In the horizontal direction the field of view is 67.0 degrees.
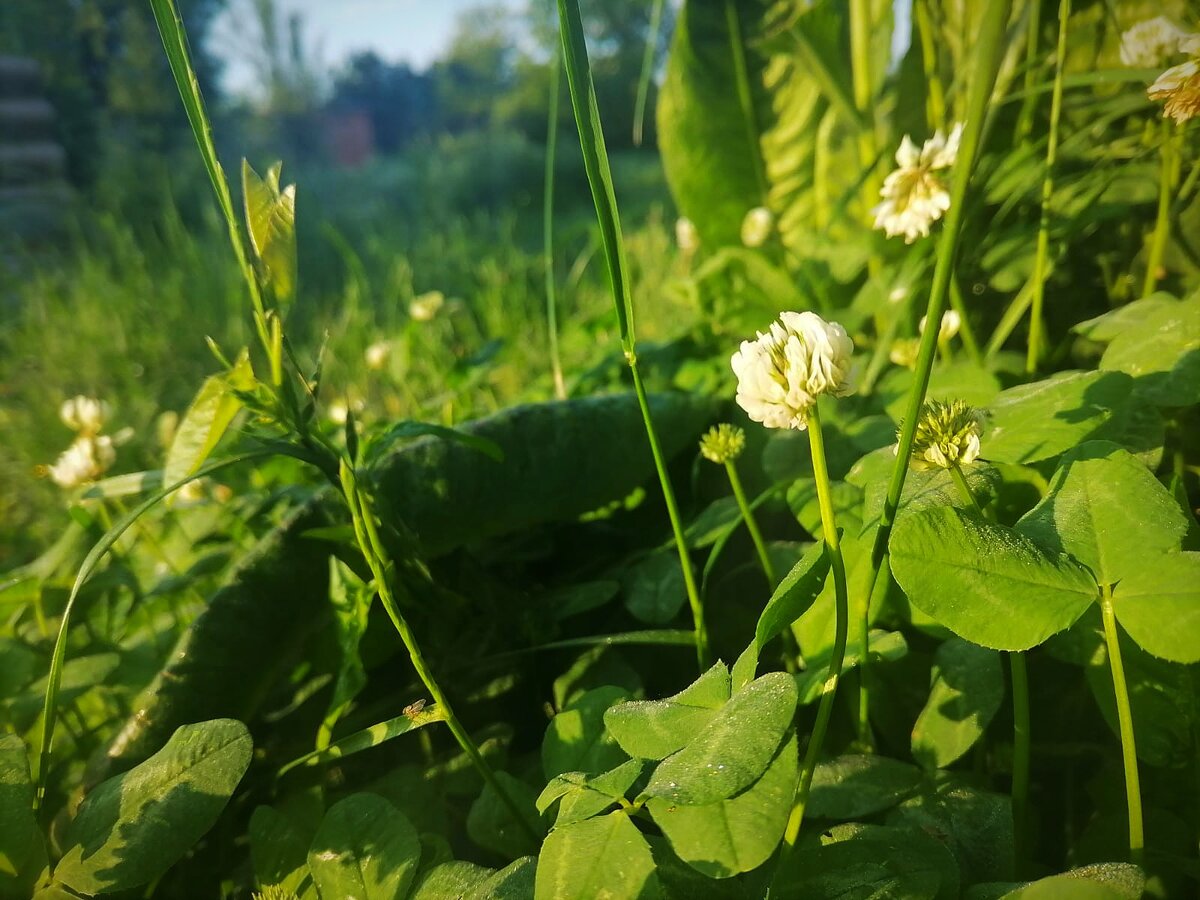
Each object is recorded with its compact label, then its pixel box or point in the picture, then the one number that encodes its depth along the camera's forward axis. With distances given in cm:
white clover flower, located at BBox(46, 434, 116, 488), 29
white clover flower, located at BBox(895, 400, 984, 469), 15
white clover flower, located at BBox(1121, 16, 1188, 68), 22
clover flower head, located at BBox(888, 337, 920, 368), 25
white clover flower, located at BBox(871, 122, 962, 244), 23
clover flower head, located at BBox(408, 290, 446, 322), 46
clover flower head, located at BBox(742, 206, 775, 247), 36
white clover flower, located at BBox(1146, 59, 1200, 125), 16
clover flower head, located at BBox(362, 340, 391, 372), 44
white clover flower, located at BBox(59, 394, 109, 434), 31
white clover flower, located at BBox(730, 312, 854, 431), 14
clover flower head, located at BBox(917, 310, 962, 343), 25
